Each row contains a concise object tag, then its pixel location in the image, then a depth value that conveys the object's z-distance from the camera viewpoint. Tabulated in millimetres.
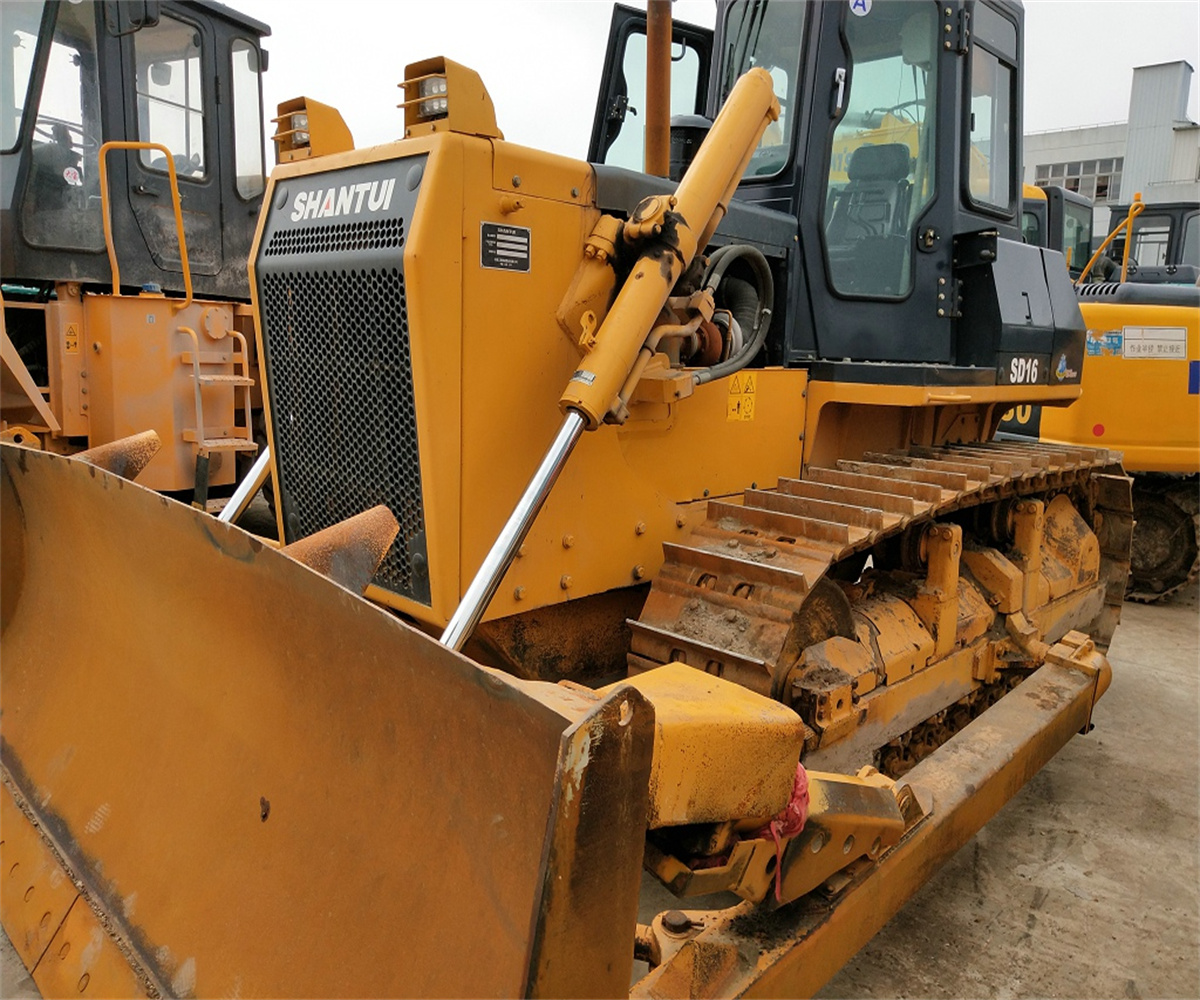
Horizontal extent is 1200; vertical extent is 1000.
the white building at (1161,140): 20859
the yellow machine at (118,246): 5406
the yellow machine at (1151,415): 6289
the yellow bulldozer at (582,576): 1526
